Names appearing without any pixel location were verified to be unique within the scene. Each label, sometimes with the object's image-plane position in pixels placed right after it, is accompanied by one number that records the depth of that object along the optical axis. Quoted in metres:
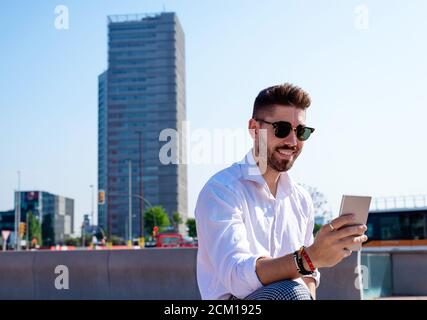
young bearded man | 2.27
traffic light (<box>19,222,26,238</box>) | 48.70
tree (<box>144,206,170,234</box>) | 92.44
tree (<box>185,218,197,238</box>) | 101.84
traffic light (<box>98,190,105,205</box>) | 45.62
